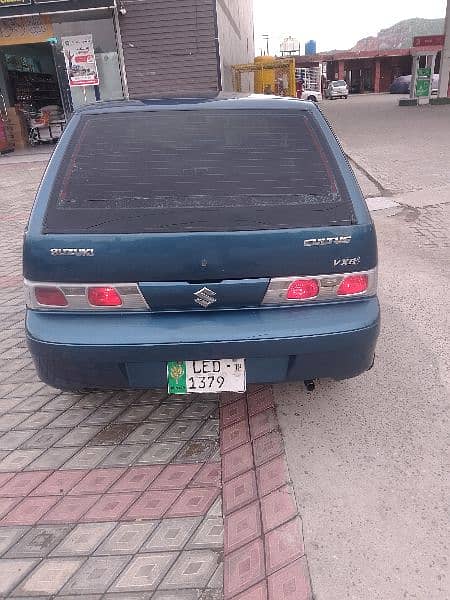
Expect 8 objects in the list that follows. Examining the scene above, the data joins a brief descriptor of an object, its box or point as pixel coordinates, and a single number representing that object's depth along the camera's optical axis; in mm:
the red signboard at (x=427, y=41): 25978
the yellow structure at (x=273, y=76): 18298
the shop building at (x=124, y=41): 13359
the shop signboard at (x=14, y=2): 13047
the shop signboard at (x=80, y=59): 14195
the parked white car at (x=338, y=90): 45125
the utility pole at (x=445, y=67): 22625
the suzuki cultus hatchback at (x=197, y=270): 2238
